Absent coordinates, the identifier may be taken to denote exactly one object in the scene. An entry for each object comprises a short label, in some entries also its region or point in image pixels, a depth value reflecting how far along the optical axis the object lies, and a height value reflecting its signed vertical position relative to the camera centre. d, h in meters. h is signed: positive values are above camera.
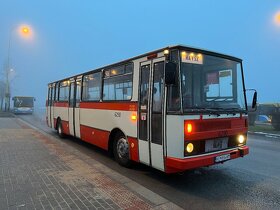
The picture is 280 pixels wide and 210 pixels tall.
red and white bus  5.88 -0.04
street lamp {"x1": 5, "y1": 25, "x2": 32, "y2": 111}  37.05 +1.85
